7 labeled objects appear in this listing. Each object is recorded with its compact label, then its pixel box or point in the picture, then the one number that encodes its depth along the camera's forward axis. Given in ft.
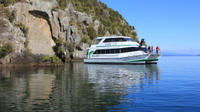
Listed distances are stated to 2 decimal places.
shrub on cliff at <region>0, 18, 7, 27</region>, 82.44
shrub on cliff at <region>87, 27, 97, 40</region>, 175.29
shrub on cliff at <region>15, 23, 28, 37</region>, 90.78
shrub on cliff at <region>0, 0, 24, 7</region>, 89.72
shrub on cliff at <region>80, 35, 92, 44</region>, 163.80
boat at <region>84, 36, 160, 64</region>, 105.27
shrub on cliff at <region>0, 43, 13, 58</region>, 79.90
